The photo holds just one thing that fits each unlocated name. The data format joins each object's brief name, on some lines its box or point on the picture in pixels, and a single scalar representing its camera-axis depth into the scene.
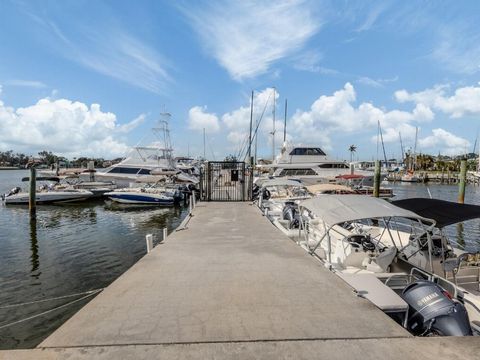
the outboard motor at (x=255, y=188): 29.09
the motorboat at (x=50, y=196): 30.60
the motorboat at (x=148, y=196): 30.11
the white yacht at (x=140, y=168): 40.56
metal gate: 19.44
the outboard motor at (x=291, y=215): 14.21
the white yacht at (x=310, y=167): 36.88
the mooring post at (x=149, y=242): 8.58
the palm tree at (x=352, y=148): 123.88
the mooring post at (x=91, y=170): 41.56
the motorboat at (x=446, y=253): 7.71
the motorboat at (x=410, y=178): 70.50
